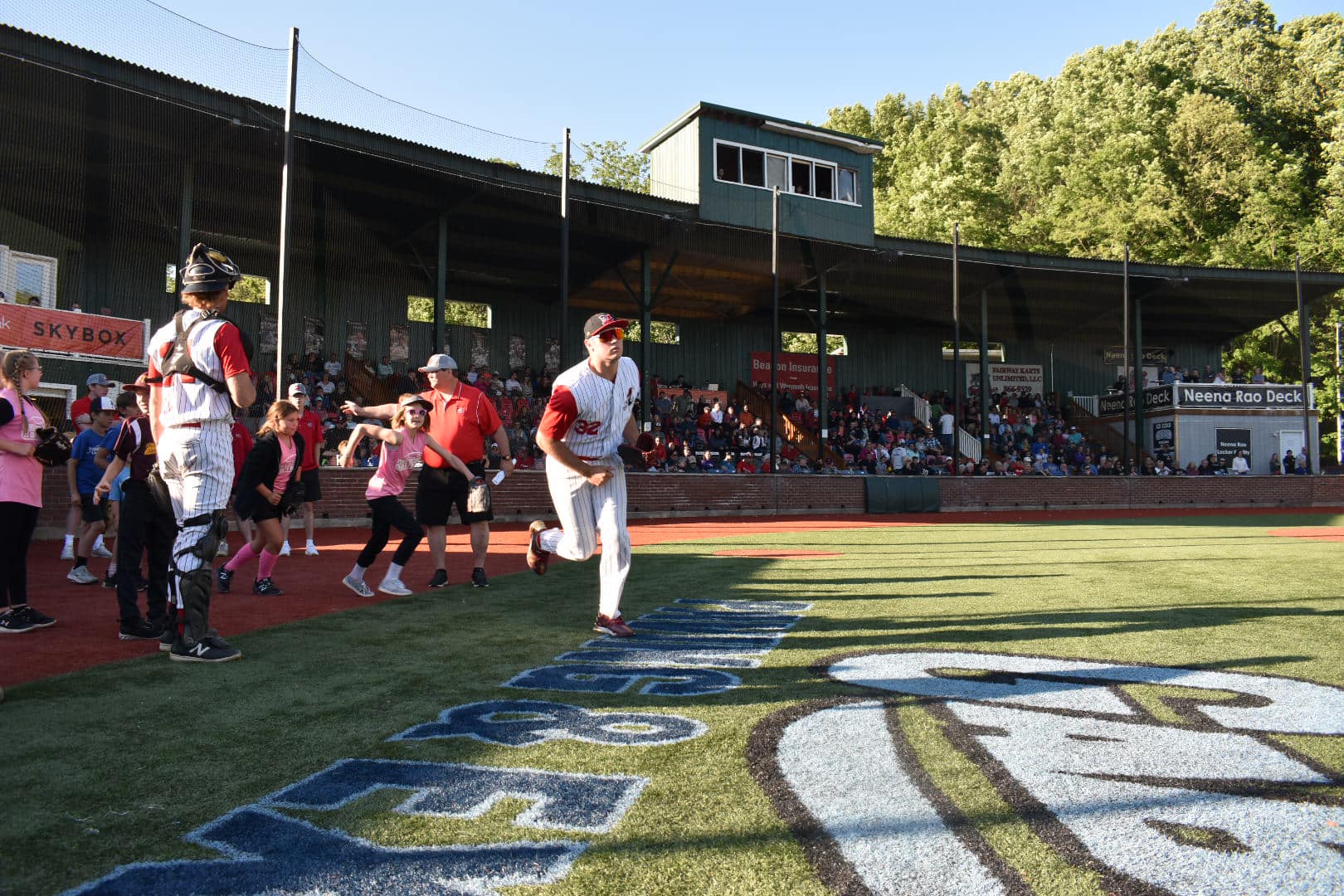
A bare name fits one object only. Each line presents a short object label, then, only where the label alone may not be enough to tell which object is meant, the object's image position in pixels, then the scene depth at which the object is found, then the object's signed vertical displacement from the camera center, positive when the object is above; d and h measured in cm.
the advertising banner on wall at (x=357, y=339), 2561 +412
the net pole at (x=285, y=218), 1434 +440
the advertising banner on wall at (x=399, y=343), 2648 +412
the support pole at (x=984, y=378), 3012 +348
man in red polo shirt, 789 +32
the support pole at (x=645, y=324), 2344 +422
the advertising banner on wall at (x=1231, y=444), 3378 +135
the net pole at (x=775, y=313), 2181 +421
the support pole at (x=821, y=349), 2631 +402
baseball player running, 555 +20
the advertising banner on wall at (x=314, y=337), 2477 +404
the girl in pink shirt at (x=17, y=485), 566 +0
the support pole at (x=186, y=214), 1759 +537
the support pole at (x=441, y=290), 2062 +451
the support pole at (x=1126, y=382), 2769 +315
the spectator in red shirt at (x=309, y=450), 969 +41
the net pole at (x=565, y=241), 1872 +506
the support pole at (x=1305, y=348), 3038 +452
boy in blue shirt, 863 +9
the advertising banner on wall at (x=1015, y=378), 3716 +425
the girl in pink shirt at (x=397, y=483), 771 +0
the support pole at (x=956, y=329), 2436 +416
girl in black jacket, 737 -11
